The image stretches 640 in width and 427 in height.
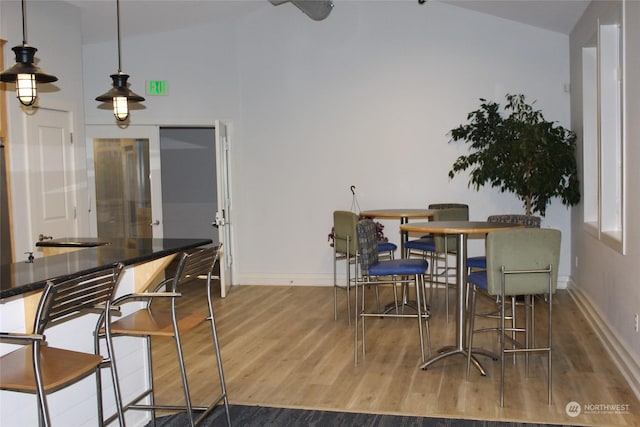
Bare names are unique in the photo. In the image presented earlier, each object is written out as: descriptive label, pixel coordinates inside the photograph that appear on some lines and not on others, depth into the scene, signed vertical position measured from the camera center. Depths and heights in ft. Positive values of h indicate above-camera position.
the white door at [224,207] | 23.56 -0.31
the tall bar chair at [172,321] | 9.65 -1.93
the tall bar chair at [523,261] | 12.37 -1.35
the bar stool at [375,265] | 14.96 -1.69
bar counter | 8.30 -1.46
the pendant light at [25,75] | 11.12 +2.32
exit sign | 25.30 +4.53
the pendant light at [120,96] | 13.64 +2.29
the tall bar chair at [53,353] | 6.95 -1.87
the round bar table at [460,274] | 14.32 -1.87
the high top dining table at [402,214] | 20.04 -0.62
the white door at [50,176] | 17.89 +0.80
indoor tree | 21.16 +1.25
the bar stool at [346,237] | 18.43 -1.21
